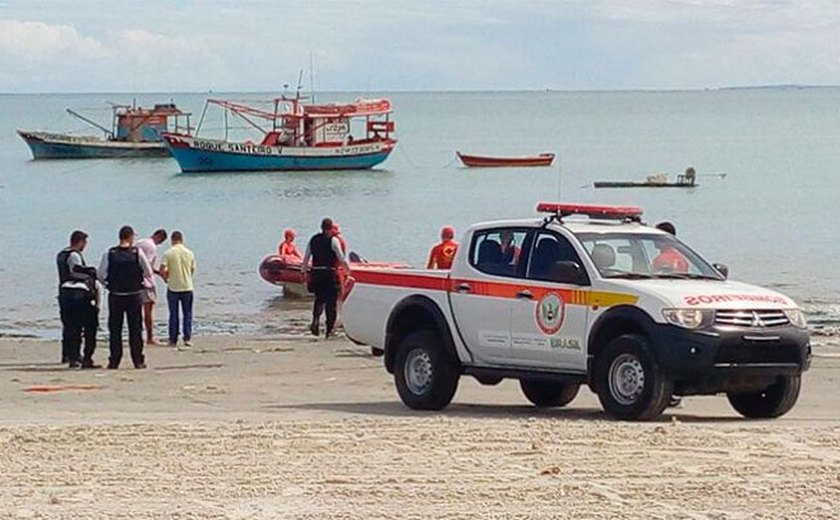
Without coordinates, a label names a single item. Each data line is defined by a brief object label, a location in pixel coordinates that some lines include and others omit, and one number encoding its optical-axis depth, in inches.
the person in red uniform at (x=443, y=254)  840.9
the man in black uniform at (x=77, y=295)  774.5
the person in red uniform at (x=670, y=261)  572.4
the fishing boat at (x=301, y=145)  3142.2
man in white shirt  881.5
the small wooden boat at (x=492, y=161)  3750.0
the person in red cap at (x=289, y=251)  1181.9
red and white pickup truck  535.8
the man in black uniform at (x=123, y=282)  758.5
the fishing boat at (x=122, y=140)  4010.8
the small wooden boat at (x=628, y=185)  2866.6
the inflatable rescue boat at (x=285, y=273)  1195.3
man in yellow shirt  890.1
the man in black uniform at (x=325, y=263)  919.0
